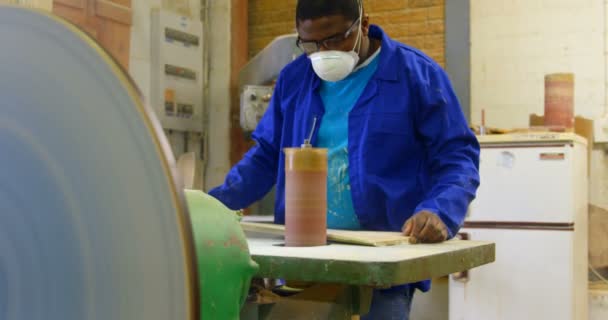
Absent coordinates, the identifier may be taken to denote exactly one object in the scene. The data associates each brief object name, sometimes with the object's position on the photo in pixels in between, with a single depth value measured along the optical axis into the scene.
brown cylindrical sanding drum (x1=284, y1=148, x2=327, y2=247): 1.30
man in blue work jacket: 1.71
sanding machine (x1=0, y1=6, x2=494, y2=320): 0.58
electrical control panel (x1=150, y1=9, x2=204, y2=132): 4.57
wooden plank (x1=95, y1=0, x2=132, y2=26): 4.05
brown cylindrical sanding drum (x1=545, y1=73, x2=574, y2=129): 4.00
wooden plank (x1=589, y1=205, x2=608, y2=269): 4.22
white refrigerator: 3.74
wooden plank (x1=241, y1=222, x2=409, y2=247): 1.32
